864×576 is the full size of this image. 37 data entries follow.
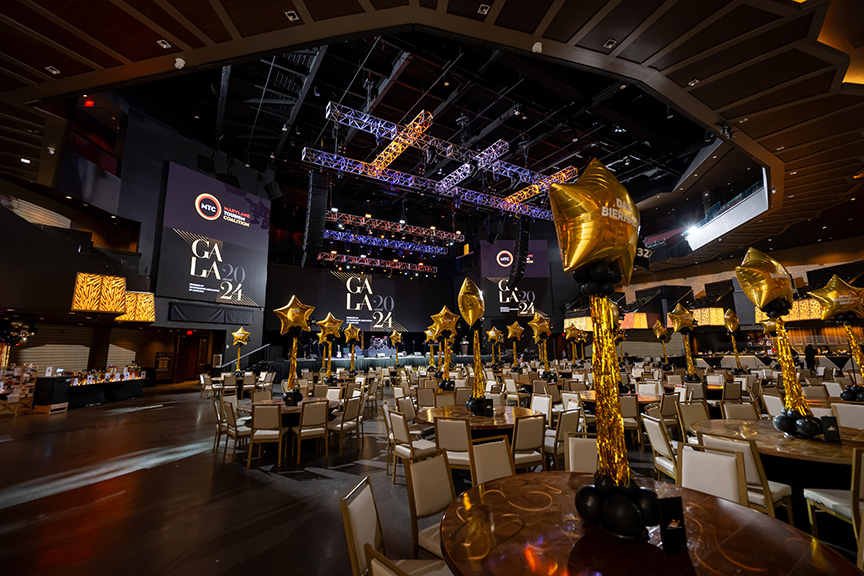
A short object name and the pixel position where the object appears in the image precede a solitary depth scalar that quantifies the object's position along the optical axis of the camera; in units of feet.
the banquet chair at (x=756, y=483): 8.40
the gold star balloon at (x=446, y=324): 26.35
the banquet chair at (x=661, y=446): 10.94
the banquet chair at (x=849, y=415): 12.33
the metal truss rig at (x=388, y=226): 53.88
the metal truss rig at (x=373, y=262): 62.77
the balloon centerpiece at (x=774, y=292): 11.69
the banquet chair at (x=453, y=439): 12.29
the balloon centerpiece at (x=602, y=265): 5.77
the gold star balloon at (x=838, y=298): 18.42
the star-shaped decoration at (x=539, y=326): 41.73
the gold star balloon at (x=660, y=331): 38.32
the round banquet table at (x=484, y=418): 13.42
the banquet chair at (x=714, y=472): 7.47
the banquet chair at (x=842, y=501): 7.19
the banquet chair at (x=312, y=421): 16.85
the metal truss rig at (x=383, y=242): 60.44
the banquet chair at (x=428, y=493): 7.13
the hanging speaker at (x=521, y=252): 54.85
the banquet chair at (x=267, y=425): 16.29
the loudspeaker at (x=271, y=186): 50.82
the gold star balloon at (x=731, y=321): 34.94
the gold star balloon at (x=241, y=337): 42.63
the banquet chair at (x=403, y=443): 13.46
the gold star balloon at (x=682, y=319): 32.14
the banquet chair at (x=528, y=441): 12.45
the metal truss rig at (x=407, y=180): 38.58
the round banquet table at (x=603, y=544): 4.31
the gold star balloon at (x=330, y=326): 32.96
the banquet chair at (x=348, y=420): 17.94
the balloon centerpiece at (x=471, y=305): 19.83
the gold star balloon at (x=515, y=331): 43.68
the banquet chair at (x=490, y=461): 8.78
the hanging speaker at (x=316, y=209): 41.98
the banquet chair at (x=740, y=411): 13.98
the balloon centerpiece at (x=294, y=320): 21.35
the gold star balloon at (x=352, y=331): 40.99
